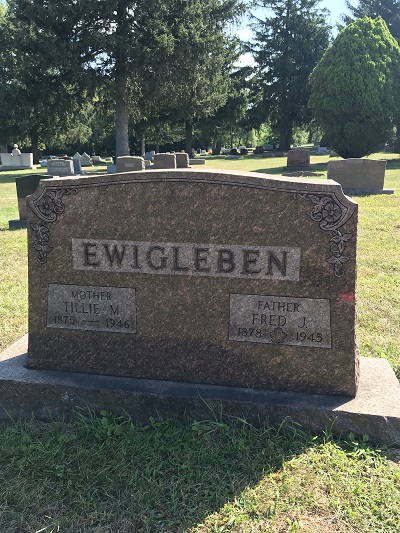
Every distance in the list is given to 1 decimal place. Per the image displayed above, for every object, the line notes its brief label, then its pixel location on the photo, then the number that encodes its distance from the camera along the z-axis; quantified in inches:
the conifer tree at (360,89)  852.6
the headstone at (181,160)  898.7
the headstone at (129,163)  686.5
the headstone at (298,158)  863.7
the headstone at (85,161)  1459.2
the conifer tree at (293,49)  1568.7
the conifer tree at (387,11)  1624.0
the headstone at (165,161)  764.0
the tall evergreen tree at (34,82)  857.5
